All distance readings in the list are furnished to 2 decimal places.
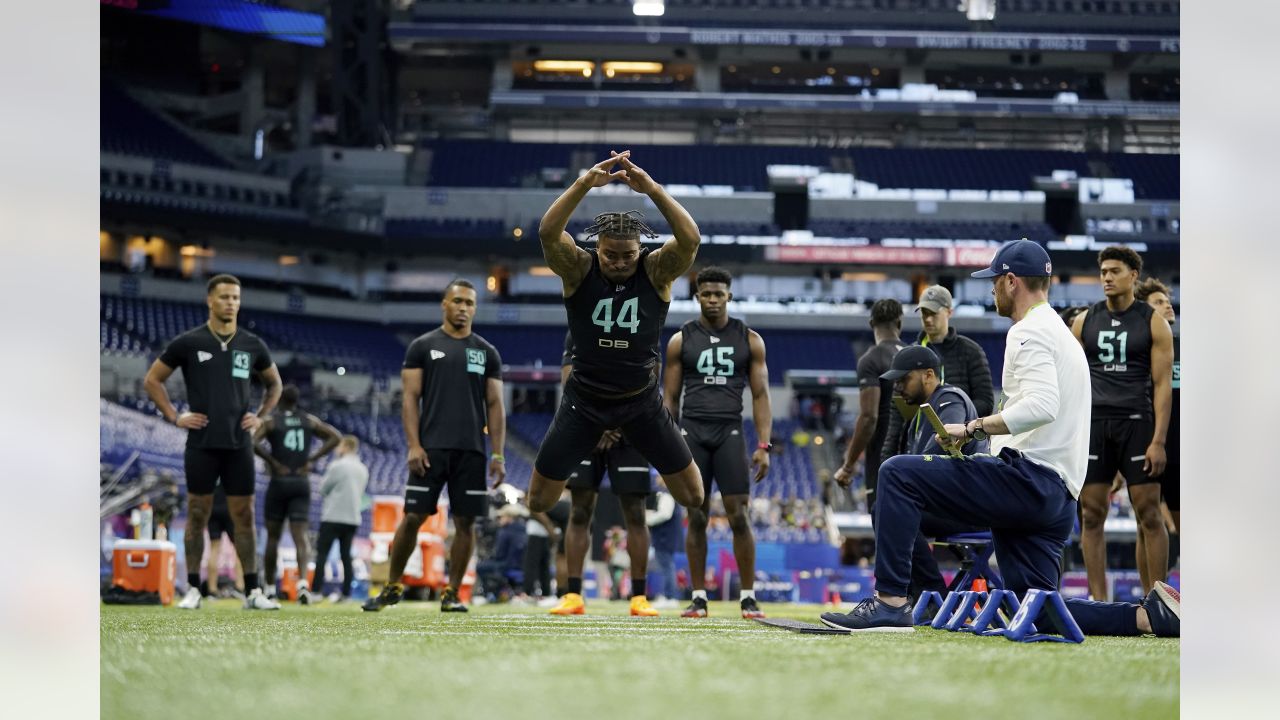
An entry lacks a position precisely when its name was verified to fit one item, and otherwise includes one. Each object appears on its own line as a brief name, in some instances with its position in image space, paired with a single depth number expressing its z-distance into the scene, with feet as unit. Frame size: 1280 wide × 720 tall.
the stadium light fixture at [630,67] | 155.33
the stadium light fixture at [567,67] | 155.22
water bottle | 48.14
